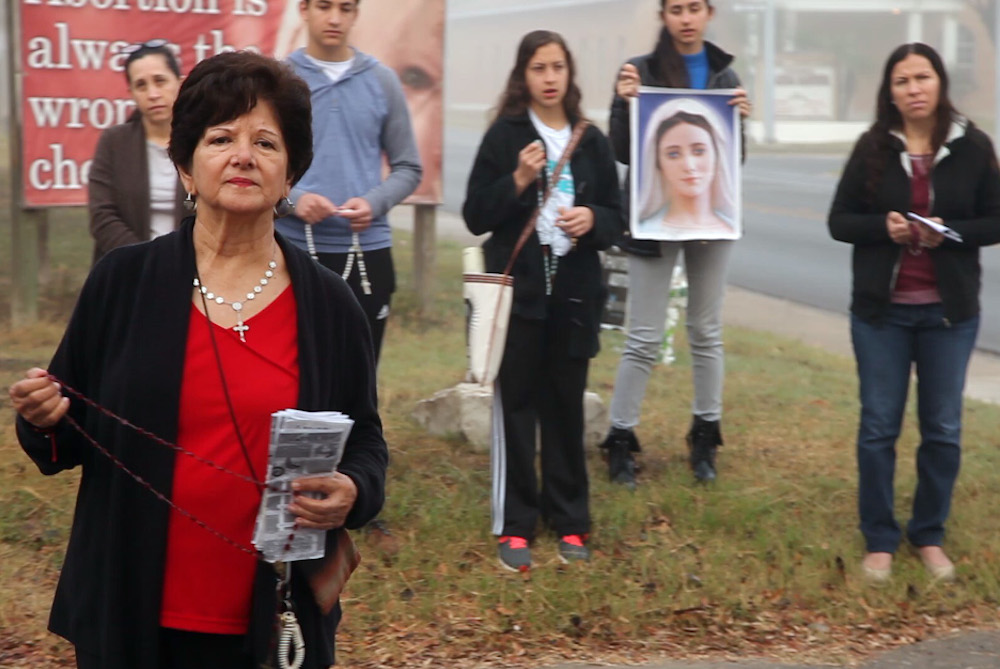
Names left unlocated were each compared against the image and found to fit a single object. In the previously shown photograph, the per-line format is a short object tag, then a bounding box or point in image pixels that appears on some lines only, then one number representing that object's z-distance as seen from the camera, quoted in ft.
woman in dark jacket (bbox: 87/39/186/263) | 17.67
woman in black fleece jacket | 18.16
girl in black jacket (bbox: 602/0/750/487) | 20.80
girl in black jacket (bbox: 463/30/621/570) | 18.17
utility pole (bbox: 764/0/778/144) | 158.92
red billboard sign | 29.27
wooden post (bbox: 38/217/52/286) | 34.86
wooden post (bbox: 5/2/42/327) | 29.17
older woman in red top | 9.29
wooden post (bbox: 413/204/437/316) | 35.35
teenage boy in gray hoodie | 17.89
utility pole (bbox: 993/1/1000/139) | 114.26
